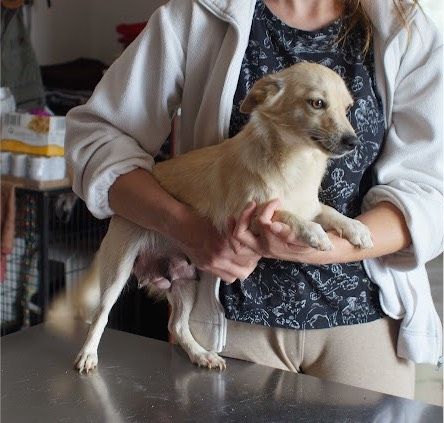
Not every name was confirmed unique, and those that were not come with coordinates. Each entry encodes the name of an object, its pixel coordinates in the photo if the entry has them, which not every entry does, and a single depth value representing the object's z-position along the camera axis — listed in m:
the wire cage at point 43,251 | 2.56
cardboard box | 2.55
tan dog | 1.04
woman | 1.12
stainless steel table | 1.01
